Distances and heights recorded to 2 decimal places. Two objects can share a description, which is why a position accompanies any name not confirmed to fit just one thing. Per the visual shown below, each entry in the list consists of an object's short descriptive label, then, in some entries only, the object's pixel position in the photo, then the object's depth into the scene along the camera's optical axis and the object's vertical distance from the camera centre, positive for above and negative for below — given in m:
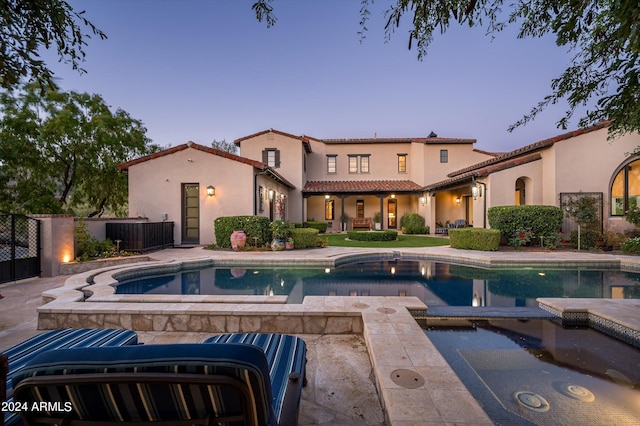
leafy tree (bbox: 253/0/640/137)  3.34 +2.33
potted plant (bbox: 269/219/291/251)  11.29 -0.72
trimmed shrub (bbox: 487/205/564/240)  11.64 -0.17
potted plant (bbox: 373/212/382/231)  20.27 -0.35
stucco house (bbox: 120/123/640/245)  12.12 +1.57
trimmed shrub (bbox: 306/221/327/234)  18.85 -0.60
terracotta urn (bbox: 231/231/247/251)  11.26 -0.93
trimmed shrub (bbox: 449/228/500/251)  11.16 -0.94
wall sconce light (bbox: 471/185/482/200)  13.67 +1.19
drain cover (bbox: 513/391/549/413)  2.58 -1.73
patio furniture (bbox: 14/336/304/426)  1.07 -0.64
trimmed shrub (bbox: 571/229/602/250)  11.59 -0.95
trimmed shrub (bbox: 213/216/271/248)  11.67 -0.48
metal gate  6.47 -0.71
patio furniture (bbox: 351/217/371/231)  20.31 -0.51
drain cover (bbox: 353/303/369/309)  4.27 -1.36
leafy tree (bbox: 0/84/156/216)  12.91 +3.28
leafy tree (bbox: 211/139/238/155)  37.84 +9.43
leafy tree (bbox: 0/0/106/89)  3.26 +2.33
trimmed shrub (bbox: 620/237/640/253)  10.16 -1.14
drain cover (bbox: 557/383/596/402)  2.72 -1.74
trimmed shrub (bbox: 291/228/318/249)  11.91 -0.91
